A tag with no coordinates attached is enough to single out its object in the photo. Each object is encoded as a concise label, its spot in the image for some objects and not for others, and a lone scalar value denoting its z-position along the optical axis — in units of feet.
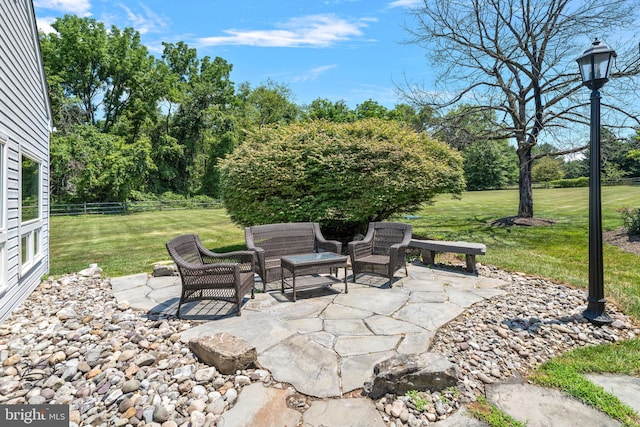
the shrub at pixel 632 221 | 27.04
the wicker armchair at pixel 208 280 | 12.01
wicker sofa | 15.72
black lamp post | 11.47
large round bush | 22.25
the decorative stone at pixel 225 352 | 8.22
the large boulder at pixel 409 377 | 7.54
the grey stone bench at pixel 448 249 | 18.14
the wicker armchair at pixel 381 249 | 15.72
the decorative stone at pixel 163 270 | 18.08
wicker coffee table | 13.99
